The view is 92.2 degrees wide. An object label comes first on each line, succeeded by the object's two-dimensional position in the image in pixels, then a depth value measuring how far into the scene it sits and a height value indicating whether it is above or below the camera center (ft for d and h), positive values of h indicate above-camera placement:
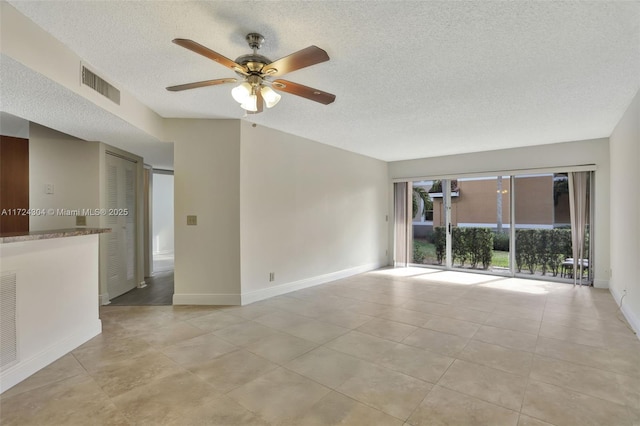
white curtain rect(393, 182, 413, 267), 24.32 -0.77
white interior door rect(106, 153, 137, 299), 15.02 -0.52
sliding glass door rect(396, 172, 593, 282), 18.10 -0.85
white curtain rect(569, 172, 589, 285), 17.62 -0.33
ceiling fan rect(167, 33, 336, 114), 6.44 +3.28
